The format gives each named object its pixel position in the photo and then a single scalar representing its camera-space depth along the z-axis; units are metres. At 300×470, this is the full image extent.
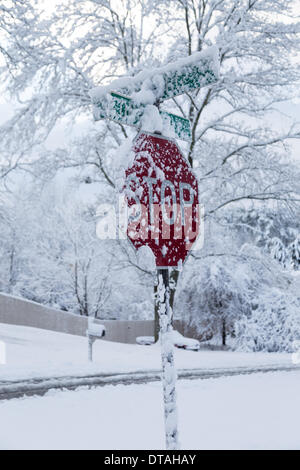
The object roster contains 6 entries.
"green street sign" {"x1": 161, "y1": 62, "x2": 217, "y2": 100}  3.60
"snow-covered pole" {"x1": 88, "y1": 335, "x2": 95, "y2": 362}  9.92
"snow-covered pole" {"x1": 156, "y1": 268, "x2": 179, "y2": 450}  3.30
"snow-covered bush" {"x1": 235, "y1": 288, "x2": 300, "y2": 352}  19.67
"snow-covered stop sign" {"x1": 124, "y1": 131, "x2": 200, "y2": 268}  3.19
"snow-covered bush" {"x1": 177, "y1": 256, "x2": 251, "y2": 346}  23.89
